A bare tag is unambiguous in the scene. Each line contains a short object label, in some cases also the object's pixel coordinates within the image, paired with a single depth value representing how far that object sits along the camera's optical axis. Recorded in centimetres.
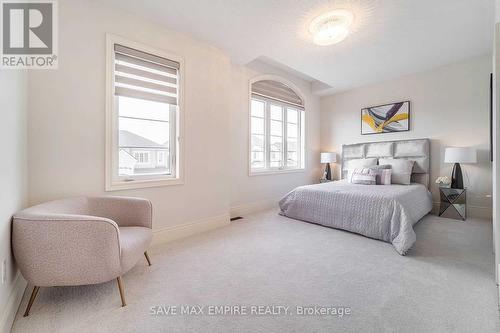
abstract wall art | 425
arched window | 422
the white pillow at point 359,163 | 418
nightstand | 344
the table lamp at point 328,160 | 503
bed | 251
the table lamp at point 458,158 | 334
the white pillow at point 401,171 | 373
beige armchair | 136
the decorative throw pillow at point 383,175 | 368
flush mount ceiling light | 242
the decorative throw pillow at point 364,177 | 369
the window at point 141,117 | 231
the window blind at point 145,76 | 236
